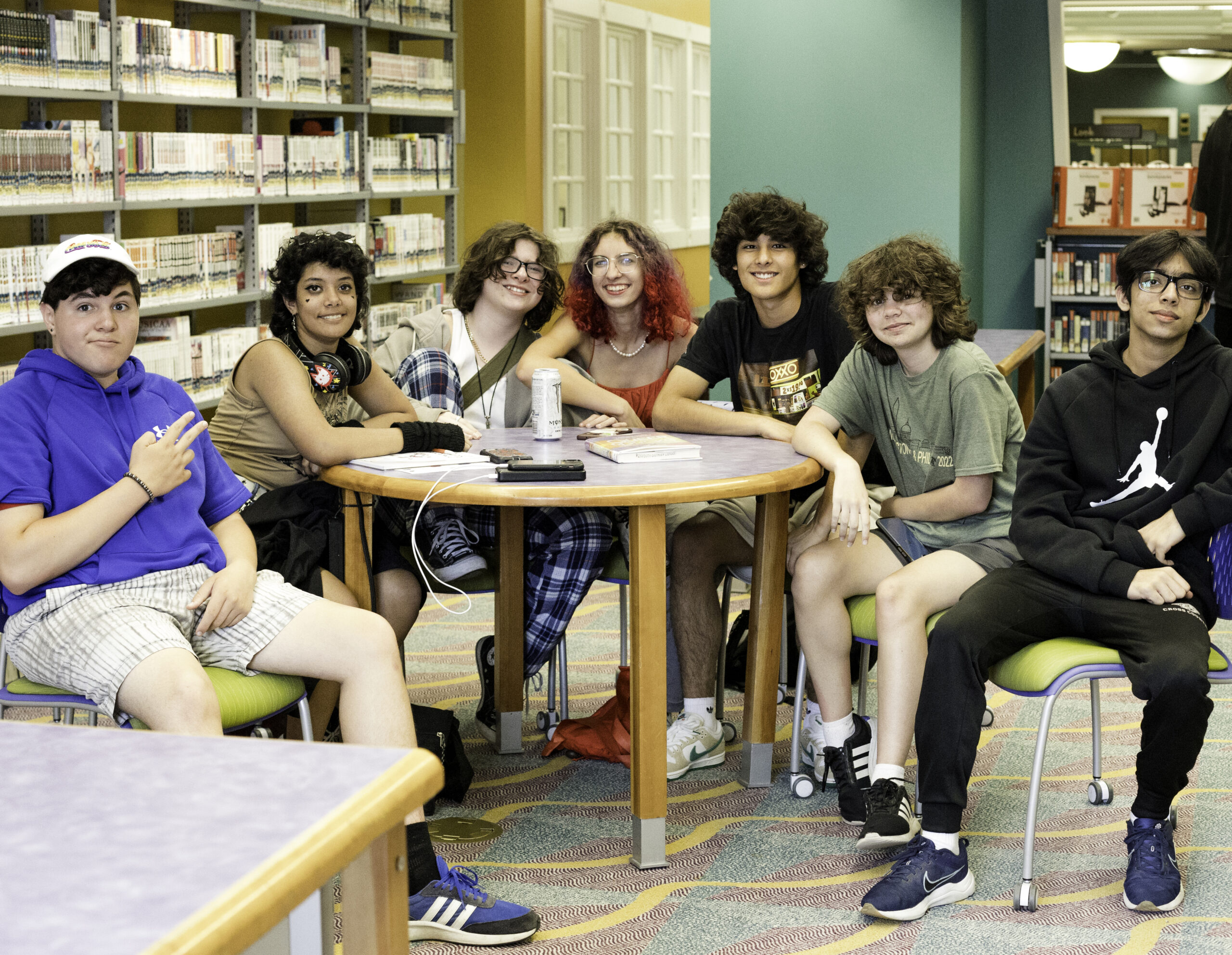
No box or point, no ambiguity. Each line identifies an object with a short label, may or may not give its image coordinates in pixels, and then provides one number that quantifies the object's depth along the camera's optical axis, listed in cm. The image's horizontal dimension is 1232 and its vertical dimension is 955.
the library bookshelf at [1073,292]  582
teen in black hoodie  222
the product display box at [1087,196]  582
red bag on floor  297
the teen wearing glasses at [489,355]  297
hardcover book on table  262
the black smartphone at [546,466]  240
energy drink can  287
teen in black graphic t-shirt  290
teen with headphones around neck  260
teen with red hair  316
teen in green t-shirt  245
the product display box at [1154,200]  572
